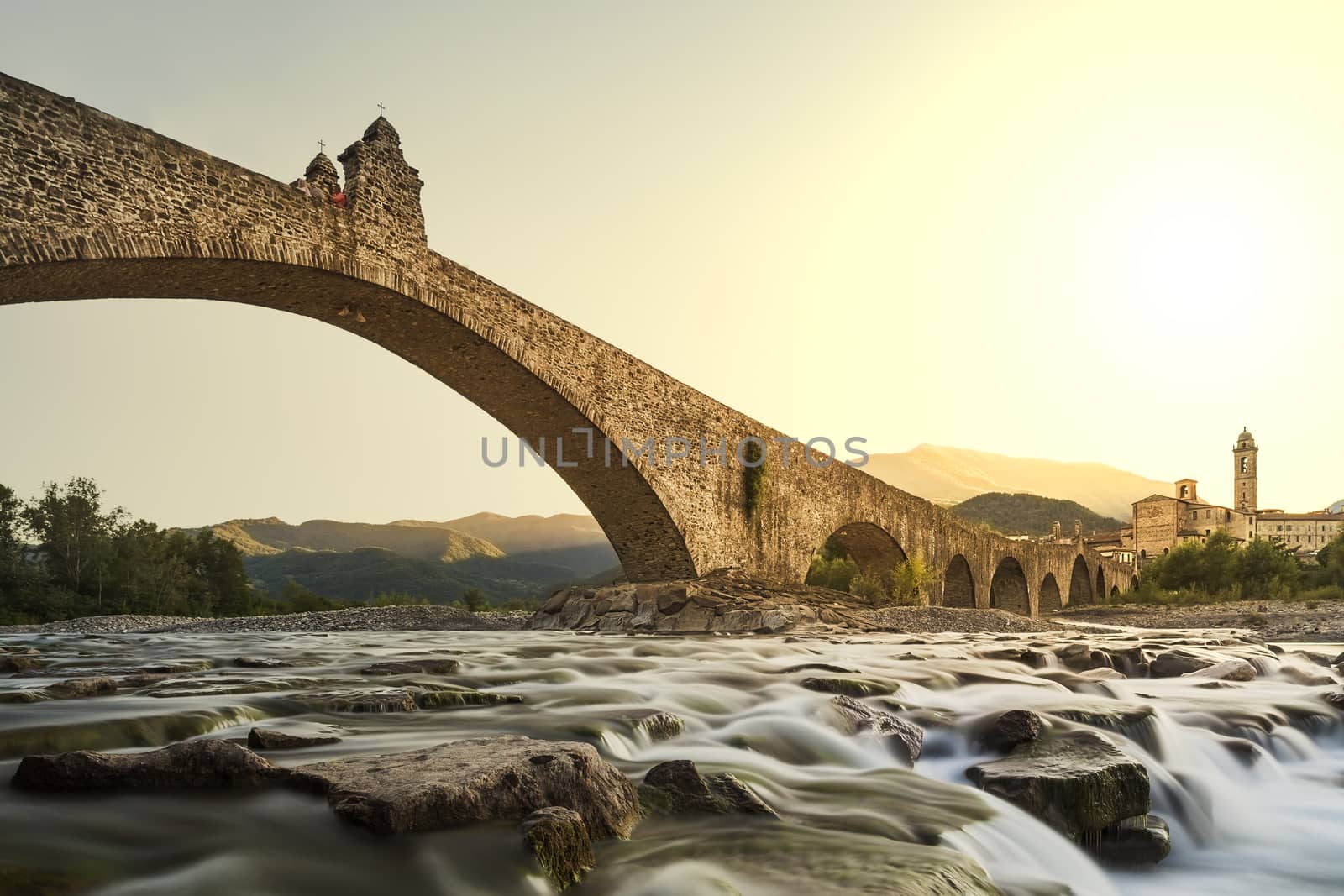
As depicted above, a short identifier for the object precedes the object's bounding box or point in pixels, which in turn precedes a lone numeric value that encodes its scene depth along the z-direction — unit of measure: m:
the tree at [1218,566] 38.19
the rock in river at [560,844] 2.32
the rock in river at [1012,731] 4.21
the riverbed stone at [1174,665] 7.58
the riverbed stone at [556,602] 15.66
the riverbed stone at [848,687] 5.57
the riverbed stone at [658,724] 4.26
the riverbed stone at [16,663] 6.98
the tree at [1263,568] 34.59
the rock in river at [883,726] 4.28
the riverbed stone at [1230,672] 7.22
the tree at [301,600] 33.53
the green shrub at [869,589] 21.77
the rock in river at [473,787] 2.47
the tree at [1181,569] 41.28
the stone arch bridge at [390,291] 7.81
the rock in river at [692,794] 2.98
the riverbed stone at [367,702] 4.62
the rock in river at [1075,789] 3.24
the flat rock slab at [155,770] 2.76
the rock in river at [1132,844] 3.21
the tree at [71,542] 31.09
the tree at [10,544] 28.67
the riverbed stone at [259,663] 7.08
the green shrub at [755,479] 18.08
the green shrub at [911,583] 22.20
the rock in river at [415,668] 6.46
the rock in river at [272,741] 3.49
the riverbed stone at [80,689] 4.86
